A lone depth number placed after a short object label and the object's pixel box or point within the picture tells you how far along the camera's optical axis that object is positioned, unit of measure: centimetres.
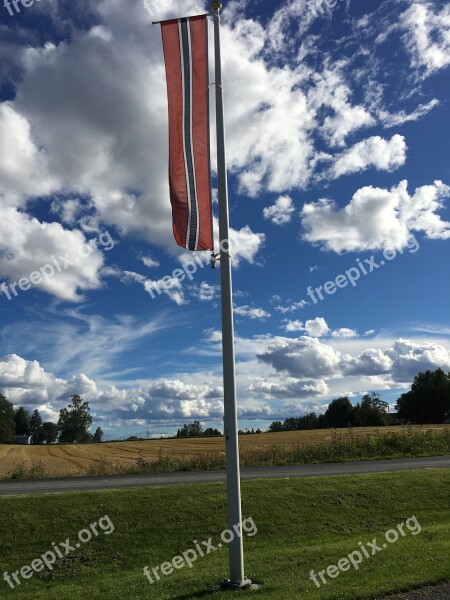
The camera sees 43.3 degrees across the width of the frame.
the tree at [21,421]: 16538
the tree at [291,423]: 13419
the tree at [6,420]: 11519
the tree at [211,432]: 10681
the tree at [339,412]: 12538
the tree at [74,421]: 13275
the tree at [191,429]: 12339
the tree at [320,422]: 12854
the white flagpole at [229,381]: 827
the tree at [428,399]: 11481
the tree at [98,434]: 15838
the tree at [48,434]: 16788
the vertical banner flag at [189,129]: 882
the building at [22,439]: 14880
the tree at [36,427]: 16685
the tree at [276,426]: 11528
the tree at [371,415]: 10892
